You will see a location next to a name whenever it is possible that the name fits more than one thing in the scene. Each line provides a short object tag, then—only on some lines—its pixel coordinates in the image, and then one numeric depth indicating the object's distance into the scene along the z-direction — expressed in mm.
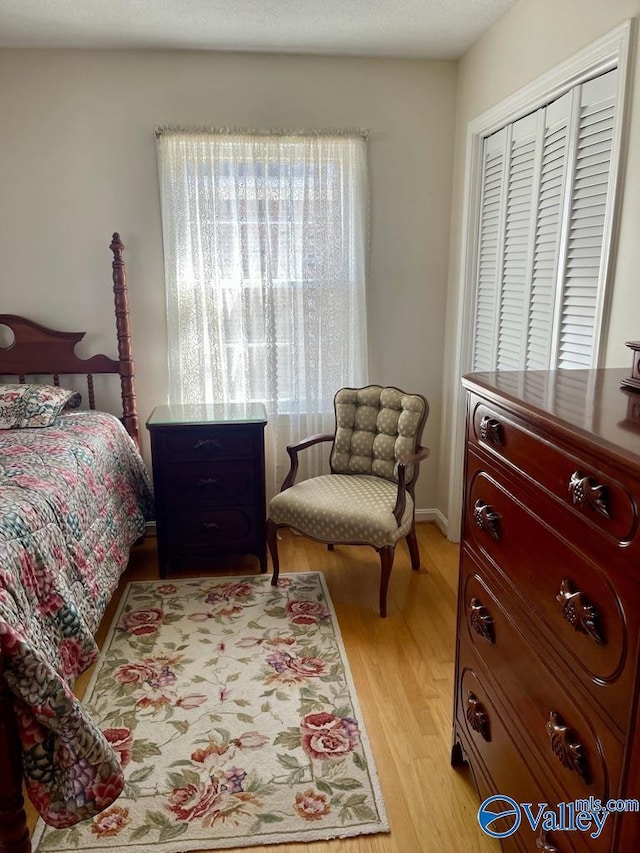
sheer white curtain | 3006
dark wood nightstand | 2793
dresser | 875
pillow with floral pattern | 2730
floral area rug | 1578
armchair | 2574
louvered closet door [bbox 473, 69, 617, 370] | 1954
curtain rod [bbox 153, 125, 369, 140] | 2936
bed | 1263
